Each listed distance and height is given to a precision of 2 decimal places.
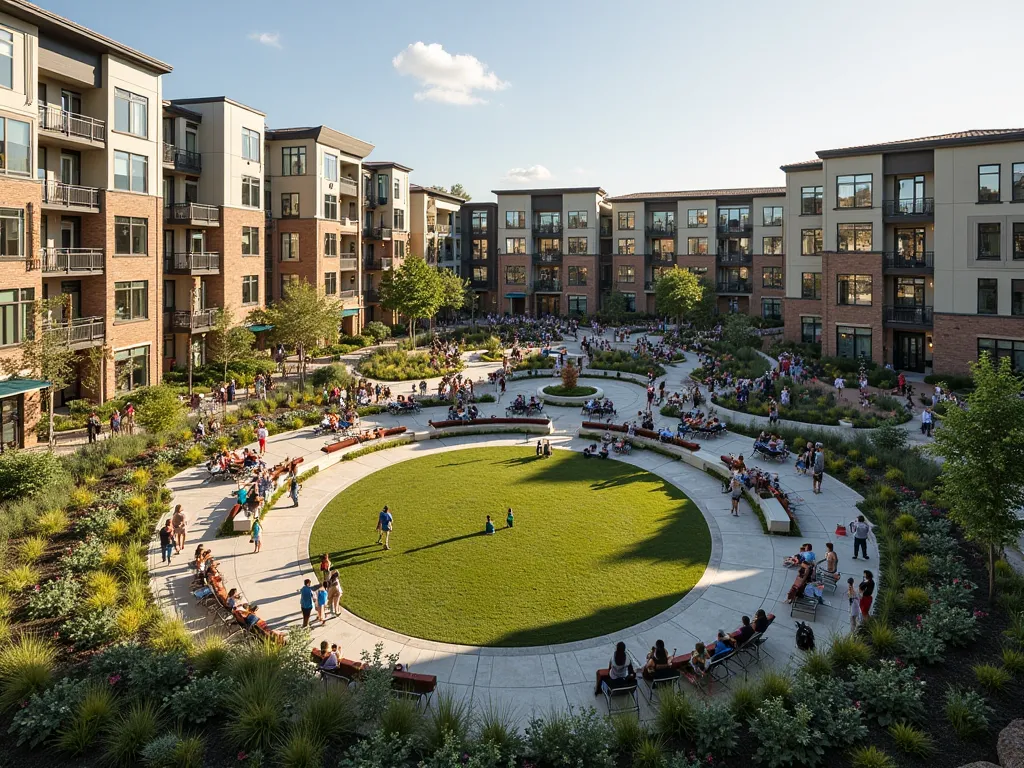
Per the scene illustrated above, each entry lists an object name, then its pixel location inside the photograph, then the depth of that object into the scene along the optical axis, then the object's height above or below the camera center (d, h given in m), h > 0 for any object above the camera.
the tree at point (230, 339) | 39.88 +0.81
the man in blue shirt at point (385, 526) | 20.50 -4.98
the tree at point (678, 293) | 65.75 +5.73
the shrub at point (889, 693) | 12.50 -6.12
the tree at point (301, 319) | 43.16 +2.10
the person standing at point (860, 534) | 19.41 -4.93
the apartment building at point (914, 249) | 41.22 +6.96
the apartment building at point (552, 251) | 83.50 +12.50
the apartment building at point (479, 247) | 90.88 +13.89
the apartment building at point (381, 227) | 68.00 +12.50
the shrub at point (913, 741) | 11.70 -6.43
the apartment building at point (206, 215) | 42.25 +8.58
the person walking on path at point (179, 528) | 20.14 -4.97
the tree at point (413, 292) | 59.25 +5.26
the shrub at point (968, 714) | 12.13 -6.24
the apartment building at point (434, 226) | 76.75 +14.48
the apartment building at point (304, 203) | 55.03 +11.90
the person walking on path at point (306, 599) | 16.17 -5.62
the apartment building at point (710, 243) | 75.69 +12.61
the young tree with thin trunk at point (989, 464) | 16.45 -2.55
